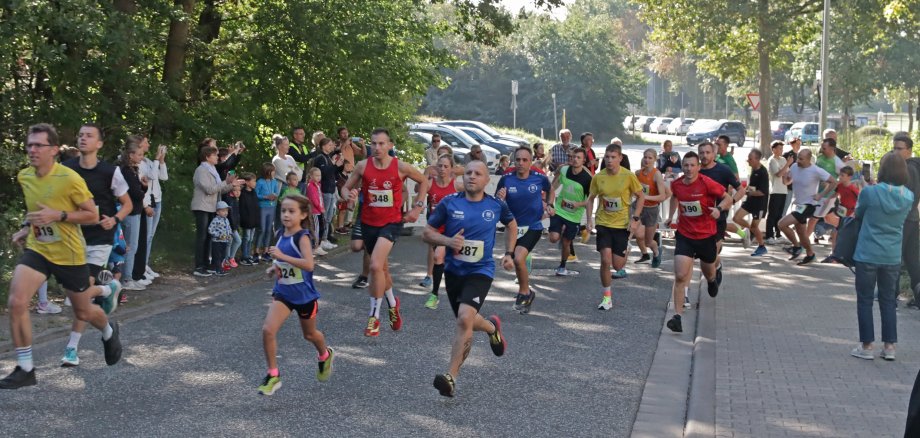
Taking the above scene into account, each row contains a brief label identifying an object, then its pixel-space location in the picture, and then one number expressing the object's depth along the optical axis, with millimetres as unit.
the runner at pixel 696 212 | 11711
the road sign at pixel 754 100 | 40406
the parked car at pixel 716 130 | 66625
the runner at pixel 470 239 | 8570
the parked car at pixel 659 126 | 84975
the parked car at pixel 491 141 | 42125
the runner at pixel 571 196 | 14328
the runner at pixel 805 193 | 17500
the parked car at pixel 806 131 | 64288
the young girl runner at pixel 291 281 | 8109
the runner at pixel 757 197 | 18531
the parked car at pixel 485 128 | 44759
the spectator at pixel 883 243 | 9859
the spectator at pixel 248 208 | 15914
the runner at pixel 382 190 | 11461
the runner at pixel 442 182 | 14219
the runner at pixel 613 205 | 13062
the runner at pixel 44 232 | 8156
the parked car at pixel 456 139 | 37688
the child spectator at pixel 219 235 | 15164
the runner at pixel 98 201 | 8906
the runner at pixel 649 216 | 16172
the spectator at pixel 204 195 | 14953
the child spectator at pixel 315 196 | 17641
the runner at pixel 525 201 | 12602
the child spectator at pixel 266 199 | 16219
